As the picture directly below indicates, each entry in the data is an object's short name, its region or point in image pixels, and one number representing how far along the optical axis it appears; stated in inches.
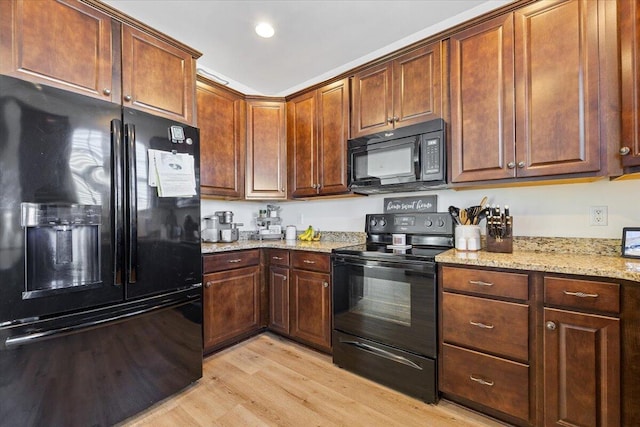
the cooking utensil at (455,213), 82.2
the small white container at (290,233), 120.2
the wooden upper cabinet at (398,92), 80.4
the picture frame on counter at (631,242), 60.1
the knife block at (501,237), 69.2
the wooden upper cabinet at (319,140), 99.7
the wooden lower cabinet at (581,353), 48.9
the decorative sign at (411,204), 91.4
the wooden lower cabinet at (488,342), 57.3
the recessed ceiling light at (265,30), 88.0
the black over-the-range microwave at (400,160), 78.4
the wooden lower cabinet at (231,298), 88.1
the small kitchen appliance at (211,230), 104.7
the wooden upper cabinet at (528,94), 60.2
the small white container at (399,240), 91.0
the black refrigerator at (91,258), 49.8
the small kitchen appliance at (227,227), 106.2
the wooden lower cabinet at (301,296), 90.4
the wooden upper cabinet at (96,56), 53.7
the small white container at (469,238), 74.9
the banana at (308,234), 117.0
